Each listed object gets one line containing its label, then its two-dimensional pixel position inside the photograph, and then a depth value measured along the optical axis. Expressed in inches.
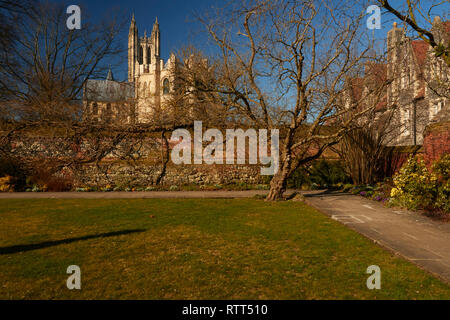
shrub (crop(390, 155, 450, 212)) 269.0
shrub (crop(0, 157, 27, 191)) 478.9
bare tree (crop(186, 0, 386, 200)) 316.2
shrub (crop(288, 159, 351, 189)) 506.6
